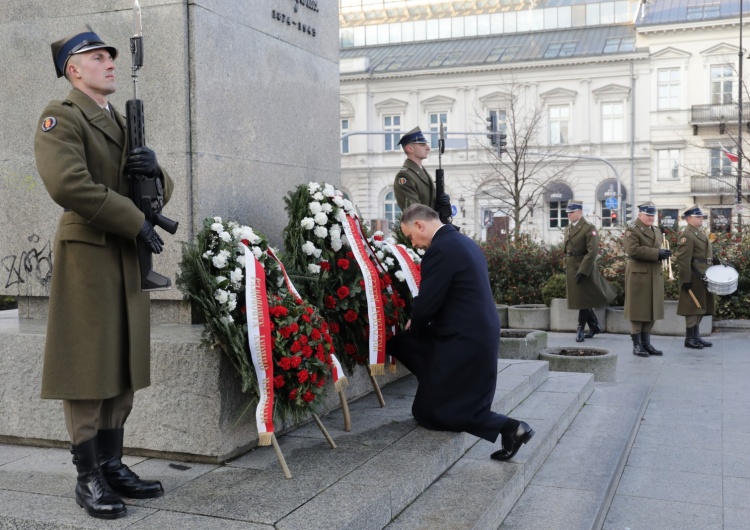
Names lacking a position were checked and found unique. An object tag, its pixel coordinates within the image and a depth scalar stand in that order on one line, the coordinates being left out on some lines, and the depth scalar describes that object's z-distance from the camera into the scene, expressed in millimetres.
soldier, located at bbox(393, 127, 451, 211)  7886
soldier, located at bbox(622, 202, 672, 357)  11969
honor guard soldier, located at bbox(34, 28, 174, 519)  3958
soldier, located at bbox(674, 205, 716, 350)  12531
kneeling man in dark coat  5613
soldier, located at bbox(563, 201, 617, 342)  13531
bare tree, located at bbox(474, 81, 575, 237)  45125
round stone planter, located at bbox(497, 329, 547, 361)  10594
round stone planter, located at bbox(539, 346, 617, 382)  9805
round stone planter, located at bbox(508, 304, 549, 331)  15328
